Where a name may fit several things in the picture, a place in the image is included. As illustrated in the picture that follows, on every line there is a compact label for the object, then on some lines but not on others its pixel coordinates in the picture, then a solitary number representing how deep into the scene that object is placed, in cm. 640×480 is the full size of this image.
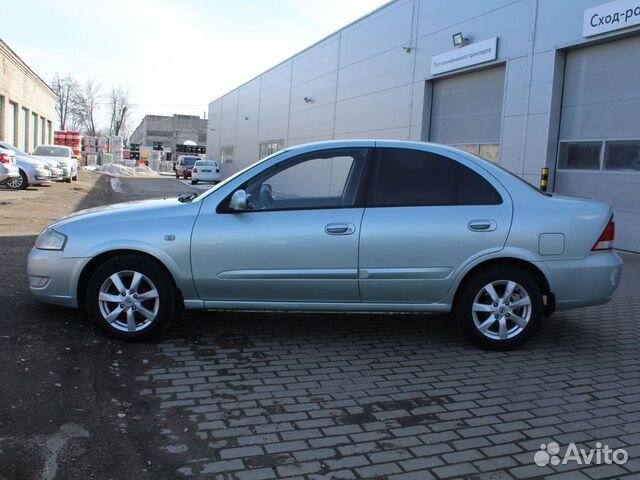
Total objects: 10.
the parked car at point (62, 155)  2538
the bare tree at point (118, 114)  9769
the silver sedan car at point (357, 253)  468
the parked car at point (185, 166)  4453
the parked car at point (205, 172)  3528
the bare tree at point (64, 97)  8325
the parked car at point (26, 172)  2003
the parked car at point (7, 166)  1764
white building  1095
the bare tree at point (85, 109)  8838
